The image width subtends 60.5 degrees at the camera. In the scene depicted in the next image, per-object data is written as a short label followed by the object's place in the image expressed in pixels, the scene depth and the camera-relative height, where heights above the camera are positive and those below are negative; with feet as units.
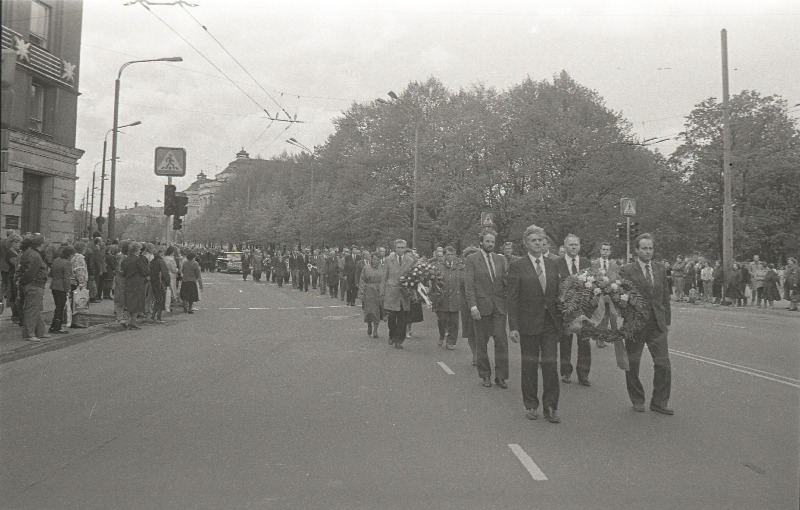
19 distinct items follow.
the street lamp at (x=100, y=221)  115.51 +6.54
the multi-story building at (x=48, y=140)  74.18 +13.80
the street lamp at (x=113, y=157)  95.34 +14.61
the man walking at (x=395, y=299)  38.75 -1.66
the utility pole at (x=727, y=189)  81.66 +11.19
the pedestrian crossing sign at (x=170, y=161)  51.67 +7.59
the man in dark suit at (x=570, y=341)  27.37 -2.68
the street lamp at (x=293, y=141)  106.20 +20.20
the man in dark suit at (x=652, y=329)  22.36 -1.67
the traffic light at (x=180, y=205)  56.34 +4.72
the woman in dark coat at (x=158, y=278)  52.42 -1.33
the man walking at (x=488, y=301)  26.89 -1.12
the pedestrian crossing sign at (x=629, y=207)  79.56 +8.31
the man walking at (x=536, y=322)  21.08 -1.47
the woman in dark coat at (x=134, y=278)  46.68 -1.24
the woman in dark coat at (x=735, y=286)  82.48 -0.46
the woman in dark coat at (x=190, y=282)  62.13 -1.83
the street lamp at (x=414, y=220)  106.01 +13.30
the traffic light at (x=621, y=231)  81.45 +5.62
